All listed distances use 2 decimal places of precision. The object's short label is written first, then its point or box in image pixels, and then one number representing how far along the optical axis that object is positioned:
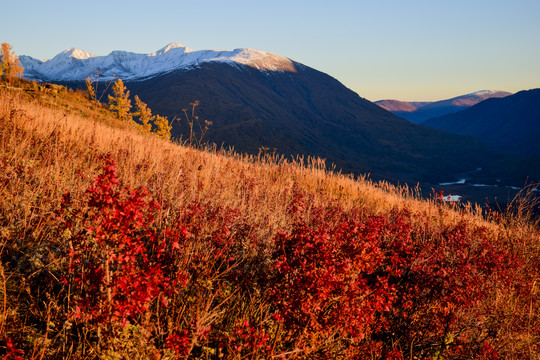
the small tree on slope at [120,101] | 30.50
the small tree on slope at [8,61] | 28.51
